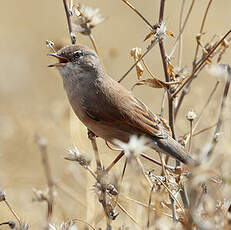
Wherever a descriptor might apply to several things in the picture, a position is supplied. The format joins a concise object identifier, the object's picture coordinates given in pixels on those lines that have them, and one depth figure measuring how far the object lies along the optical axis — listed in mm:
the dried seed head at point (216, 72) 3803
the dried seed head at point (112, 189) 4945
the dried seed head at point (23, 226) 4437
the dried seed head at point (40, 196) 5098
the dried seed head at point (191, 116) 6051
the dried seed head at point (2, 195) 4973
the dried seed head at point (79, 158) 4638
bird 7445
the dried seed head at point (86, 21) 6473
